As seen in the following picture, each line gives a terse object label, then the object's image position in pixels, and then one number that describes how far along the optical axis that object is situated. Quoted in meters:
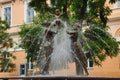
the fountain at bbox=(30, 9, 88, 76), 8.92
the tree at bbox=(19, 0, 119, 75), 12.73
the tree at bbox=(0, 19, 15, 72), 17.55
